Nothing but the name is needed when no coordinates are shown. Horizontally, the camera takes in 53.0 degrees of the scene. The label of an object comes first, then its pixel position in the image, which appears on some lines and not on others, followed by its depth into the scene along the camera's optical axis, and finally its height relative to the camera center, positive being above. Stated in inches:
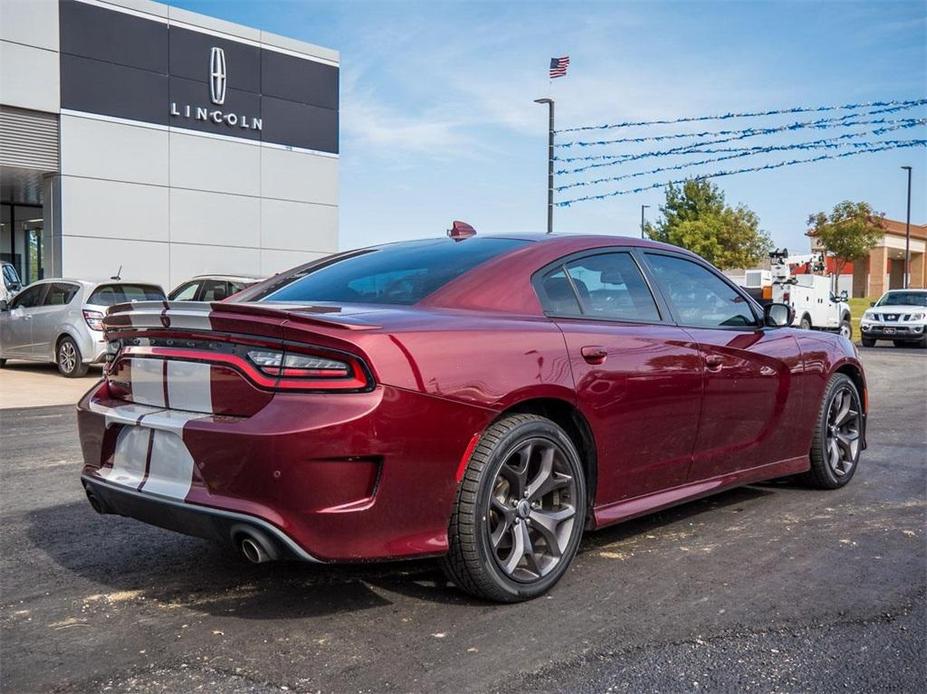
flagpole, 777.6 +114.9
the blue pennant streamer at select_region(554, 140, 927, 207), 659.6 +108.8
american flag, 789.2 +200.8
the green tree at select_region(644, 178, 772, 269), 1815.9 +154.4
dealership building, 748.6 +136.0
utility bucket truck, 941.2 +13.3
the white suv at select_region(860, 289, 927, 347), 928.3 -12.0
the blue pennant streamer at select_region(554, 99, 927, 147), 604.8 +128.3
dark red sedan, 120.2 -15.8
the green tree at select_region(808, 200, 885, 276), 1797.5 +147.6
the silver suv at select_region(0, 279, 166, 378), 501.4 -14.7
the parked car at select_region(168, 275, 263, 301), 574.9 +5.8
